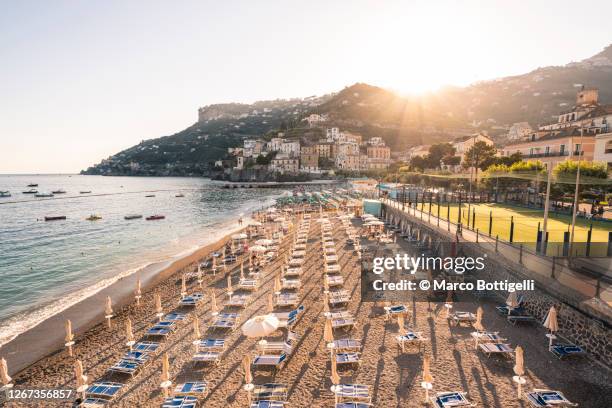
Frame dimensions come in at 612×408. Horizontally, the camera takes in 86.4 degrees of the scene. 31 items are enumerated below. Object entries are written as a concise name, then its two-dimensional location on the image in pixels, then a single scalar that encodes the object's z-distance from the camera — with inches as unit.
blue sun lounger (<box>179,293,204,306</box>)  600.1
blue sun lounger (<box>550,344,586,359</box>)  371.7
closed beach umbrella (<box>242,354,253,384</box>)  329.3
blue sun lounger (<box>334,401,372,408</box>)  310.3
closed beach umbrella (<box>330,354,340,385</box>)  323.9
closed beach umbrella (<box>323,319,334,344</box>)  409.7
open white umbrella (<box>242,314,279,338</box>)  404.2
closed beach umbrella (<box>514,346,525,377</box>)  323.6
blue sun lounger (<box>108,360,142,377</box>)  393.1
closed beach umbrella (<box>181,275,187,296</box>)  631.8
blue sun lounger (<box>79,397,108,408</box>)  342.3
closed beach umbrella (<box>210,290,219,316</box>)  535.8
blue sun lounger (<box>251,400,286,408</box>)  316.8
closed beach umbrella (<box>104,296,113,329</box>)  540.2
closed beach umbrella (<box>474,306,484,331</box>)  421.4
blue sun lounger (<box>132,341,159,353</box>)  436.5
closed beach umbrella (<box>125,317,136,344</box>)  447.8
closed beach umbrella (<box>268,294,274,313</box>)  507.2
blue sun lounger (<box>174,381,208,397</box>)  341.1
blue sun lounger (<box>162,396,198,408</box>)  322.3
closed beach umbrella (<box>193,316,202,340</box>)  444.8
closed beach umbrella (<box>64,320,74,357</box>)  455.9
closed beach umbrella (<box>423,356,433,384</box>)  318.7
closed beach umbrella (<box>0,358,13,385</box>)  367.6
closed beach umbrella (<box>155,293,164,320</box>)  554.9
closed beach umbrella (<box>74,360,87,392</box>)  340.8
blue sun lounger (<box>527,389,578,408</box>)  298.0
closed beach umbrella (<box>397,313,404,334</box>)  433.4
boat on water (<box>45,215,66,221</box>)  1992.1
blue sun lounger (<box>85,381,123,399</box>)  351.6
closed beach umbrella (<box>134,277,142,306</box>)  630.7
